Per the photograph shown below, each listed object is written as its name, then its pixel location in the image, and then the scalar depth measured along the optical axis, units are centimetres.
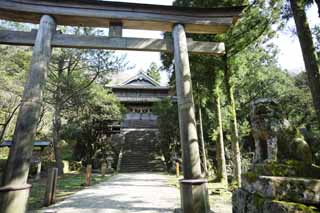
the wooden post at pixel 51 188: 507
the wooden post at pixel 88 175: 853
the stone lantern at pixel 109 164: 1430
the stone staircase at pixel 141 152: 1452
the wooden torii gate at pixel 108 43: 343
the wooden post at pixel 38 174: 1031
